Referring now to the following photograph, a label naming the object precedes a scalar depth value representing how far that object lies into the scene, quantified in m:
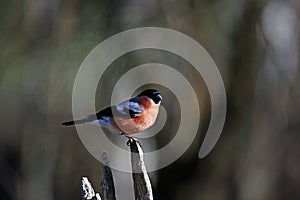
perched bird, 6.15
